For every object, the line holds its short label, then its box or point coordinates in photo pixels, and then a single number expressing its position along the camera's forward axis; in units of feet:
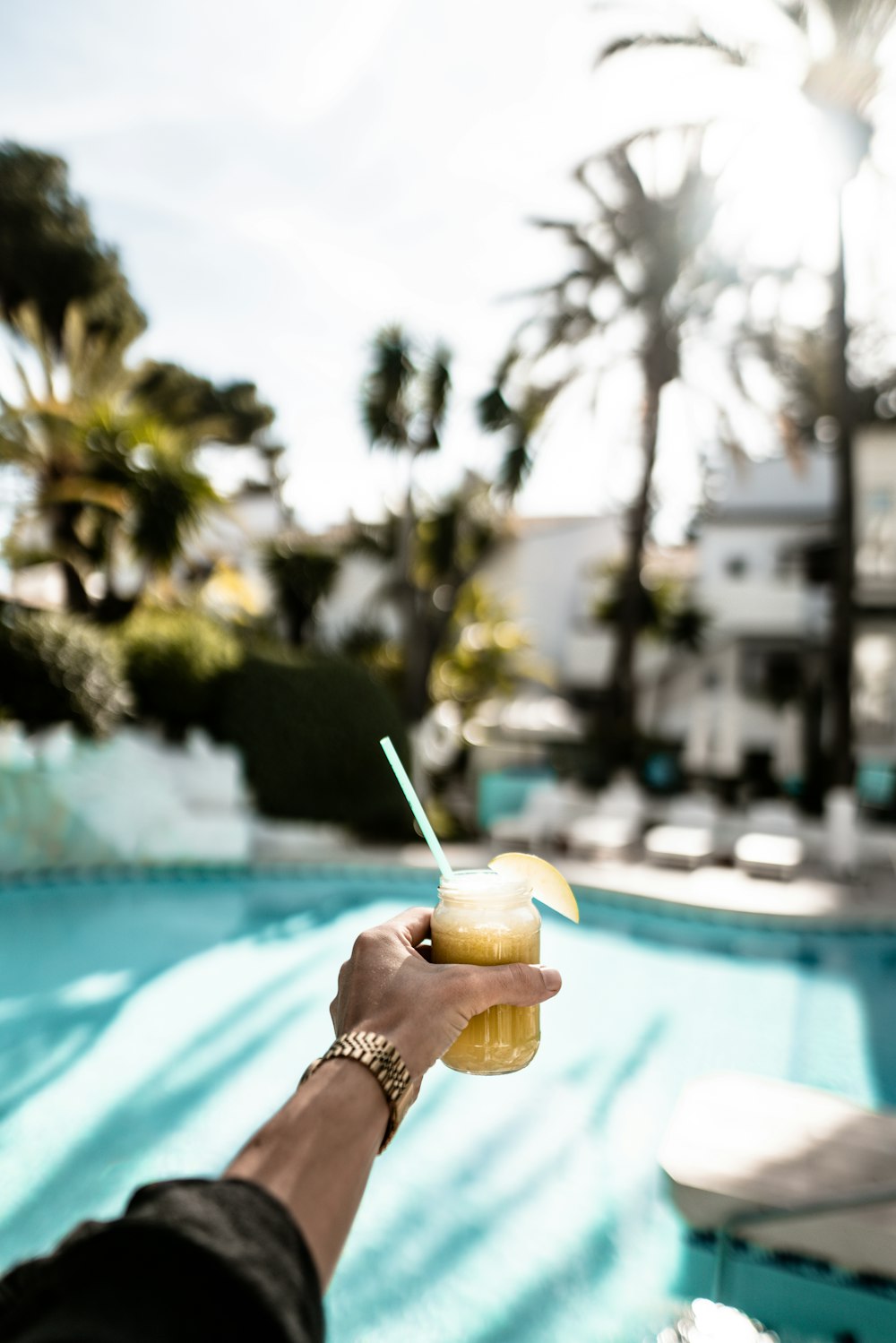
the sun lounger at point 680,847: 39.70
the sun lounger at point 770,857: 37.96
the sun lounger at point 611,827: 41.45
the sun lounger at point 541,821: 44.21
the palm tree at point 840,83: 41.88
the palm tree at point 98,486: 44.16
